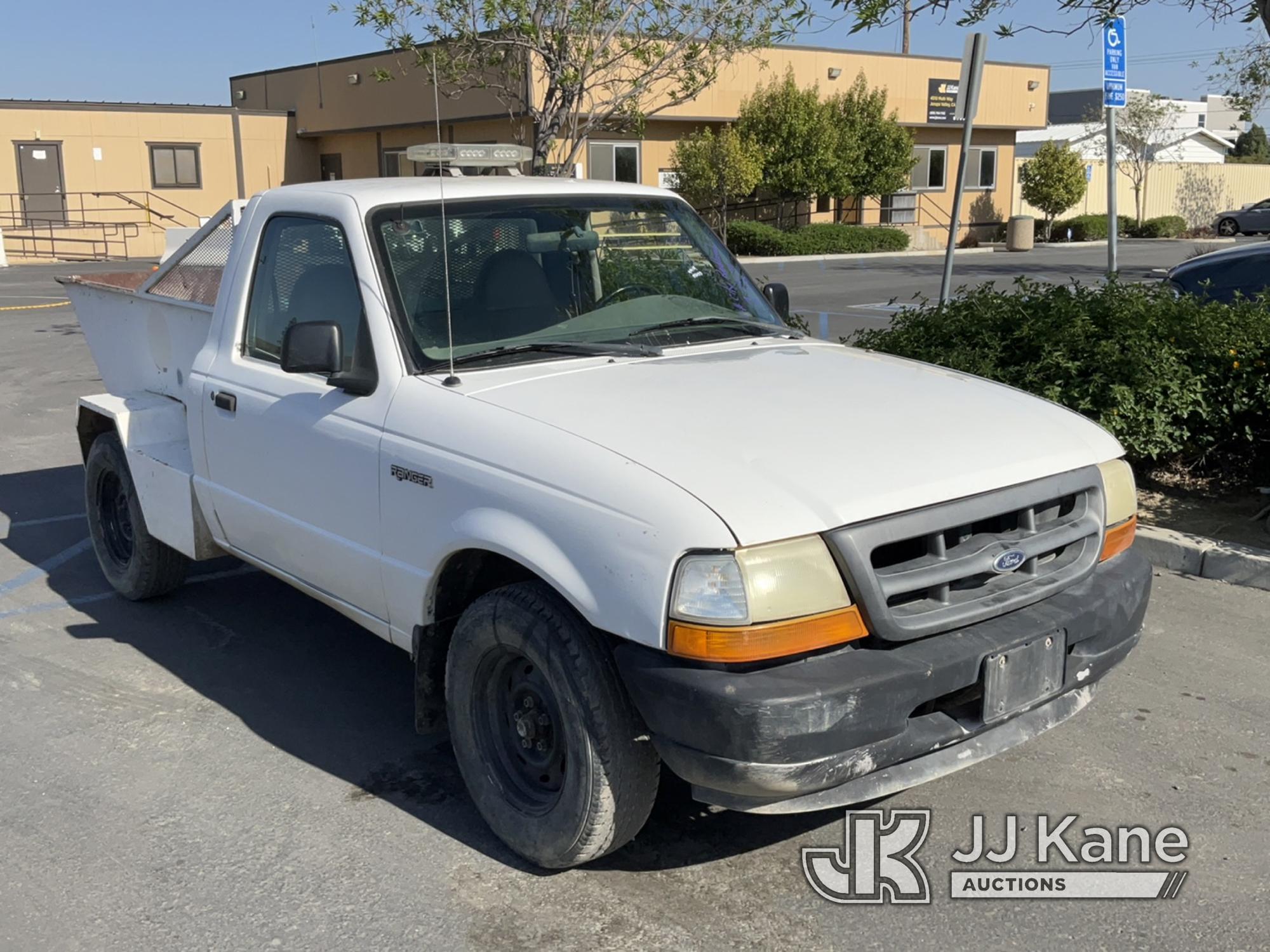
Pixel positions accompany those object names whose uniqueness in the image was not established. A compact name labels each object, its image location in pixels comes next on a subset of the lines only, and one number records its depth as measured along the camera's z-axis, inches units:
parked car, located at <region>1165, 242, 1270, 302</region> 403.5
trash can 1457.9
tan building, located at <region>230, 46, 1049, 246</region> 1316.4
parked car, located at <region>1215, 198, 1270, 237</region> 1647.4
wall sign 1505.9
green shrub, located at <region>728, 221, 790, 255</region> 1280.8
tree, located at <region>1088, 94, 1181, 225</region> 1749.5
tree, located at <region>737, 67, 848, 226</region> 1304.1
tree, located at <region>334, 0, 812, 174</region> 415.5
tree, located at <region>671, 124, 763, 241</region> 1264.8
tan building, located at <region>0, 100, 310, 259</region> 1369.3
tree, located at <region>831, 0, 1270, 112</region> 297.1
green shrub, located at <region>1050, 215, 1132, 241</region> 1632.6
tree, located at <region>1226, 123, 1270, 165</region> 3516.2
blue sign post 336.2
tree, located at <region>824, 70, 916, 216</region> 1355.8
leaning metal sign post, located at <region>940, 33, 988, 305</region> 328.8
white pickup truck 123.1
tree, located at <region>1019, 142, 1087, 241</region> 1544.0
